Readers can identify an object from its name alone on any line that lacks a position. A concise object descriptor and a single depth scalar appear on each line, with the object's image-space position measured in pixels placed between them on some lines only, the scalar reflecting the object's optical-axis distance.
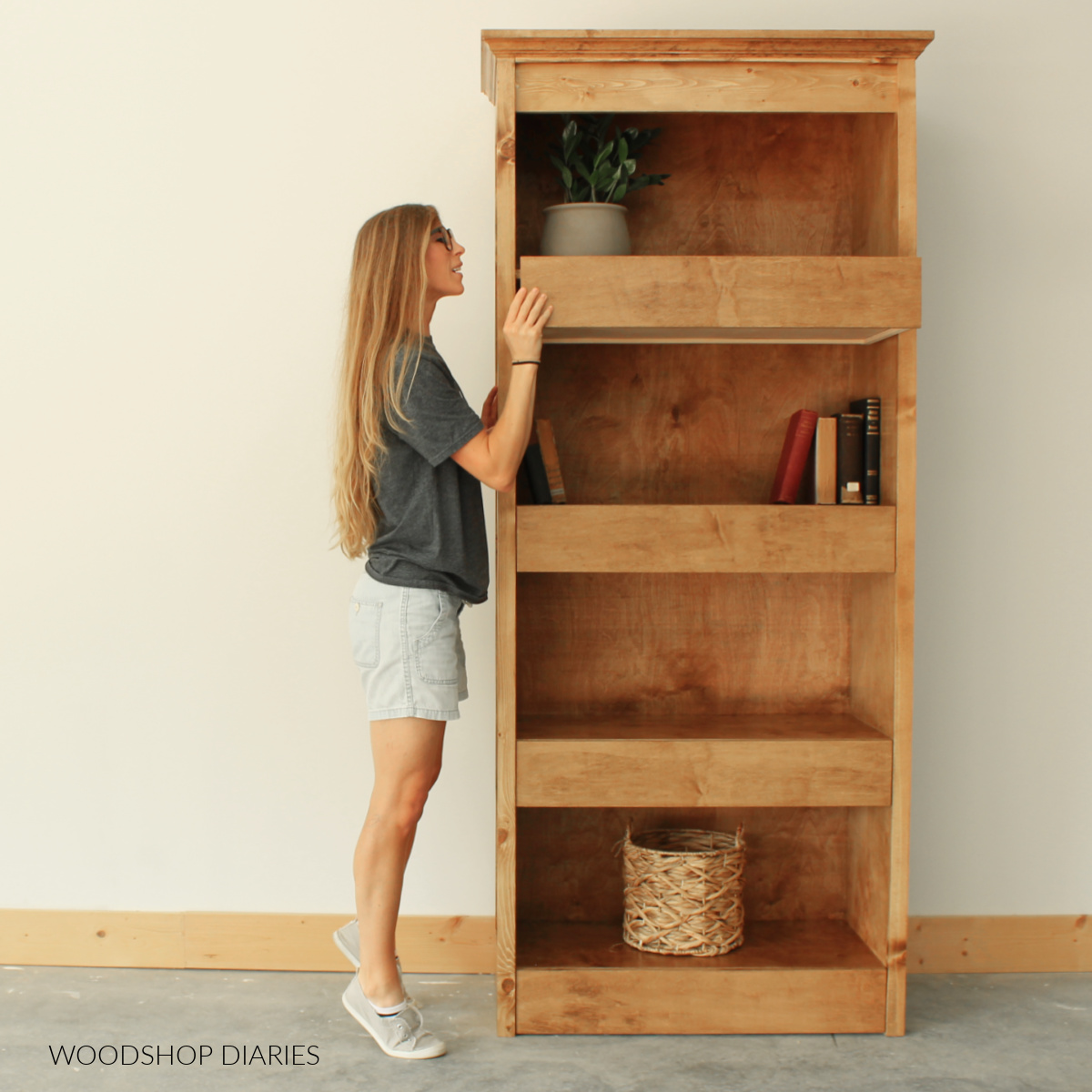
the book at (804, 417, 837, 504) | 2.20
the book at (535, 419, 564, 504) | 2.18
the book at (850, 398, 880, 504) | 2.18
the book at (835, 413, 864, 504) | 2.19
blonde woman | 1.96
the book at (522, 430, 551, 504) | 2.15
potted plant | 2.13
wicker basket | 2.20
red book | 2.21
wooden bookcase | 2.04
